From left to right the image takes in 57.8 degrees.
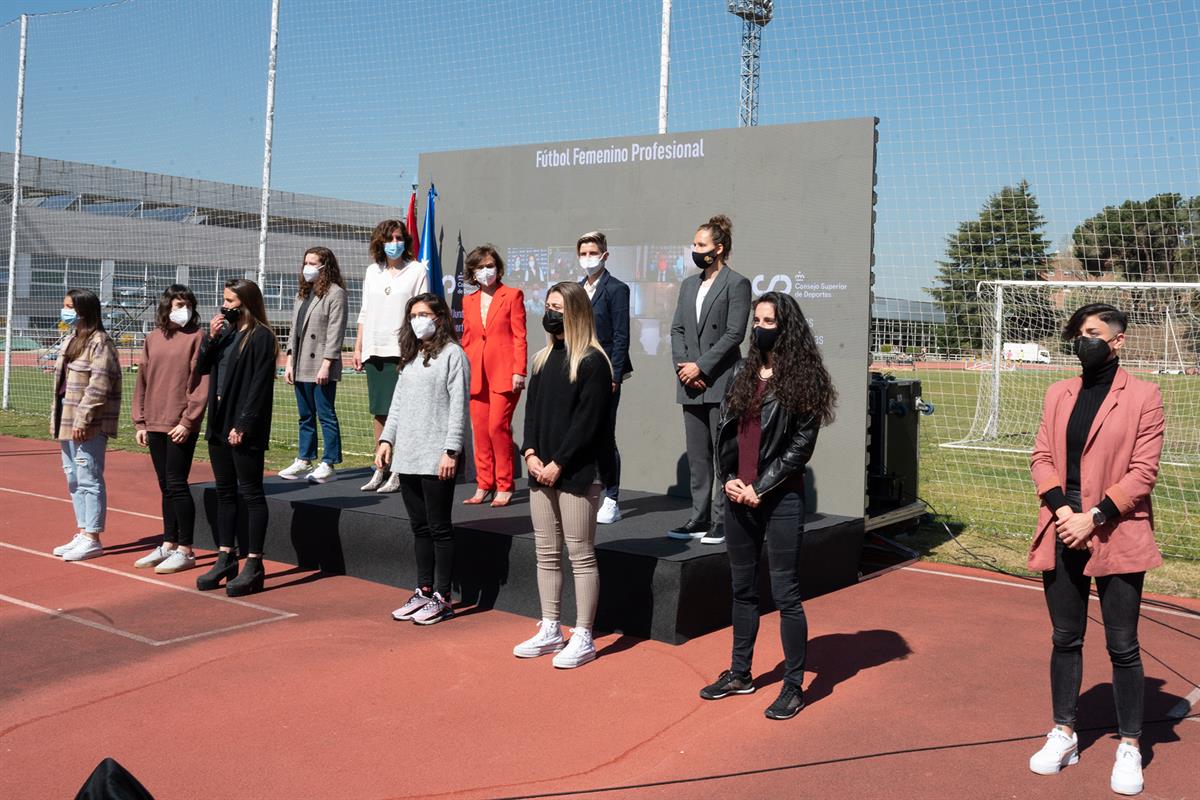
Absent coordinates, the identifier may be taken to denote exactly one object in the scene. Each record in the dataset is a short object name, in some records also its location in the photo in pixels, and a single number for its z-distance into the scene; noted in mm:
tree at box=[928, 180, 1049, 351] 10789
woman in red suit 7762
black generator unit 8844
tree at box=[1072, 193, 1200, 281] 11531
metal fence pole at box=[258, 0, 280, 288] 12859
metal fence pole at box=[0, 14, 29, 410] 18109
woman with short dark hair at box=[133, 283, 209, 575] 7473
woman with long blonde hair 5539
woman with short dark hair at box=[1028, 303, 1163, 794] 4078
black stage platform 6145
